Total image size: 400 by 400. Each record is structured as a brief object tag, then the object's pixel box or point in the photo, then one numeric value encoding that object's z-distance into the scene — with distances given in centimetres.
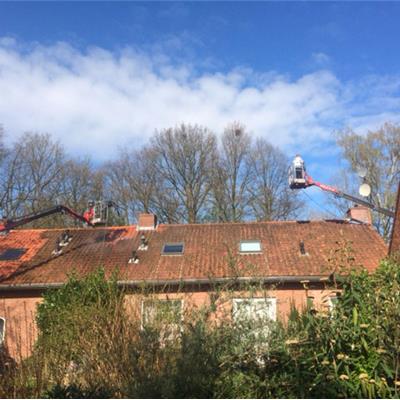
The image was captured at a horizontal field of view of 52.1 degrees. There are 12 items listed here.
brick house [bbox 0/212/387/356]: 1480
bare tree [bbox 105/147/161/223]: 3444
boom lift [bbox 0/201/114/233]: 1856
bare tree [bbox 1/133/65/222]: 3238
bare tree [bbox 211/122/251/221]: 3344
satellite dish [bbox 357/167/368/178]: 2004
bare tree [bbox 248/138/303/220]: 3366
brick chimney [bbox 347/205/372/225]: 1897
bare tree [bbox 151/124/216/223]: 3347
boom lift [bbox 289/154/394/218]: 2028
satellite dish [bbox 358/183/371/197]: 1792
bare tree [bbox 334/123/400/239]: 2841
